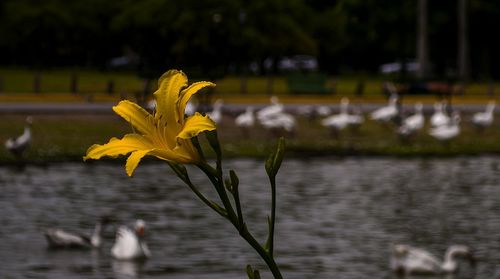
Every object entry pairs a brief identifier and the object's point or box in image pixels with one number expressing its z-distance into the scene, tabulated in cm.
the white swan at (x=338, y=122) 3712
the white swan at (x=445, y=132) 3397
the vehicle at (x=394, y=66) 10379
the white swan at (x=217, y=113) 3886
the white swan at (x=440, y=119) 3693
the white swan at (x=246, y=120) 3756
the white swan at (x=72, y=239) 1878
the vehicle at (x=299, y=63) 10530
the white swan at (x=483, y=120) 3903
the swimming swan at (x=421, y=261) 1697
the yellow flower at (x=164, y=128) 405
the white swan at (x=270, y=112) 3781
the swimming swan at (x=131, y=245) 1798
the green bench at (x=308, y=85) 5922
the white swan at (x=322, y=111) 4331
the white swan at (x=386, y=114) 3981
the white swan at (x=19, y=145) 2973
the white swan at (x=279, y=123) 3647
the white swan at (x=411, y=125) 3544
